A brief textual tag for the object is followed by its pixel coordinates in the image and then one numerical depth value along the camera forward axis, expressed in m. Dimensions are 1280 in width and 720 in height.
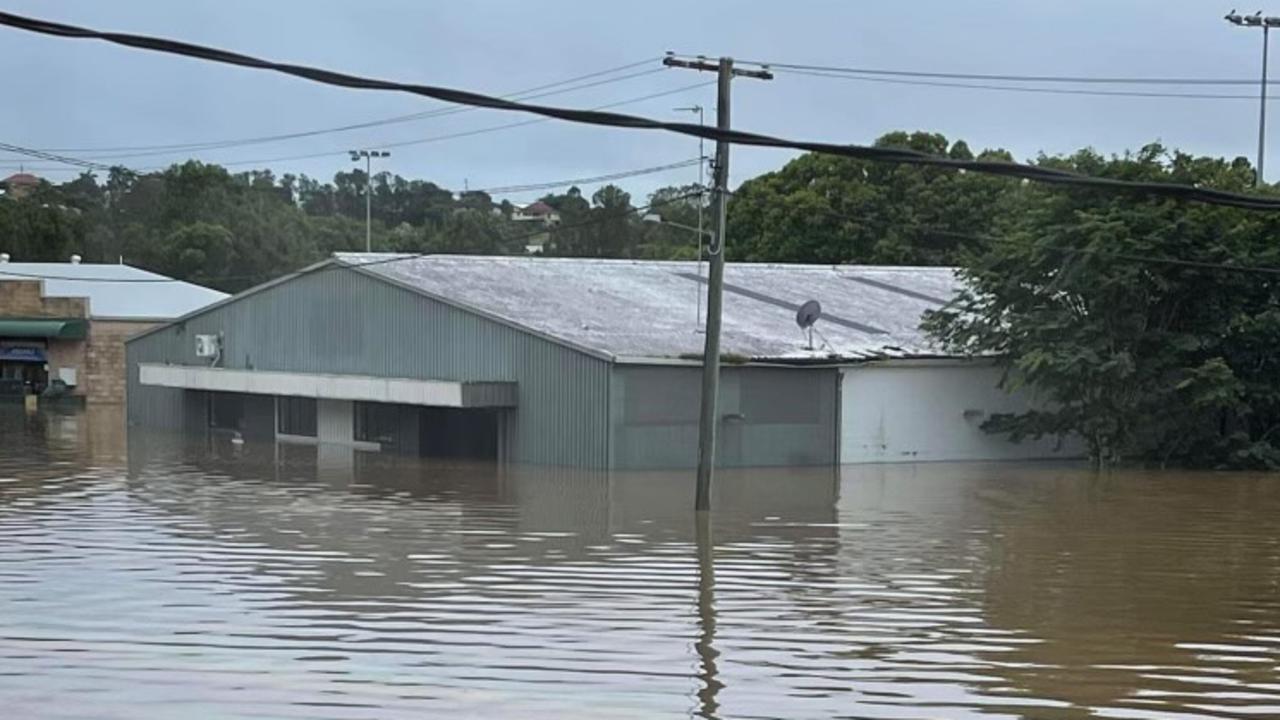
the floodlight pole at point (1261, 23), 61.28
